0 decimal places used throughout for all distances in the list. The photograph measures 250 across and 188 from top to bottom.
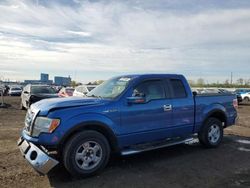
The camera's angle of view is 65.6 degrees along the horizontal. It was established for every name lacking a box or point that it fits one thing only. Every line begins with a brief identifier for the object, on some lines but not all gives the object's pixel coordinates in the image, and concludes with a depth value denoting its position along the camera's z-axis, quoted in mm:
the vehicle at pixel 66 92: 12600
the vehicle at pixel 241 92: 19798
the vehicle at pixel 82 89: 11007
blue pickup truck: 3388
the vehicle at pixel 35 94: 10063
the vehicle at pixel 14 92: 30363
